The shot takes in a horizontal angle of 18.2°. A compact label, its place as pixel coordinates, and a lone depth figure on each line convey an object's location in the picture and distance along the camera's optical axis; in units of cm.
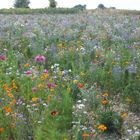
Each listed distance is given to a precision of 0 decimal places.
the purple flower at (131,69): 743
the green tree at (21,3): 5783
